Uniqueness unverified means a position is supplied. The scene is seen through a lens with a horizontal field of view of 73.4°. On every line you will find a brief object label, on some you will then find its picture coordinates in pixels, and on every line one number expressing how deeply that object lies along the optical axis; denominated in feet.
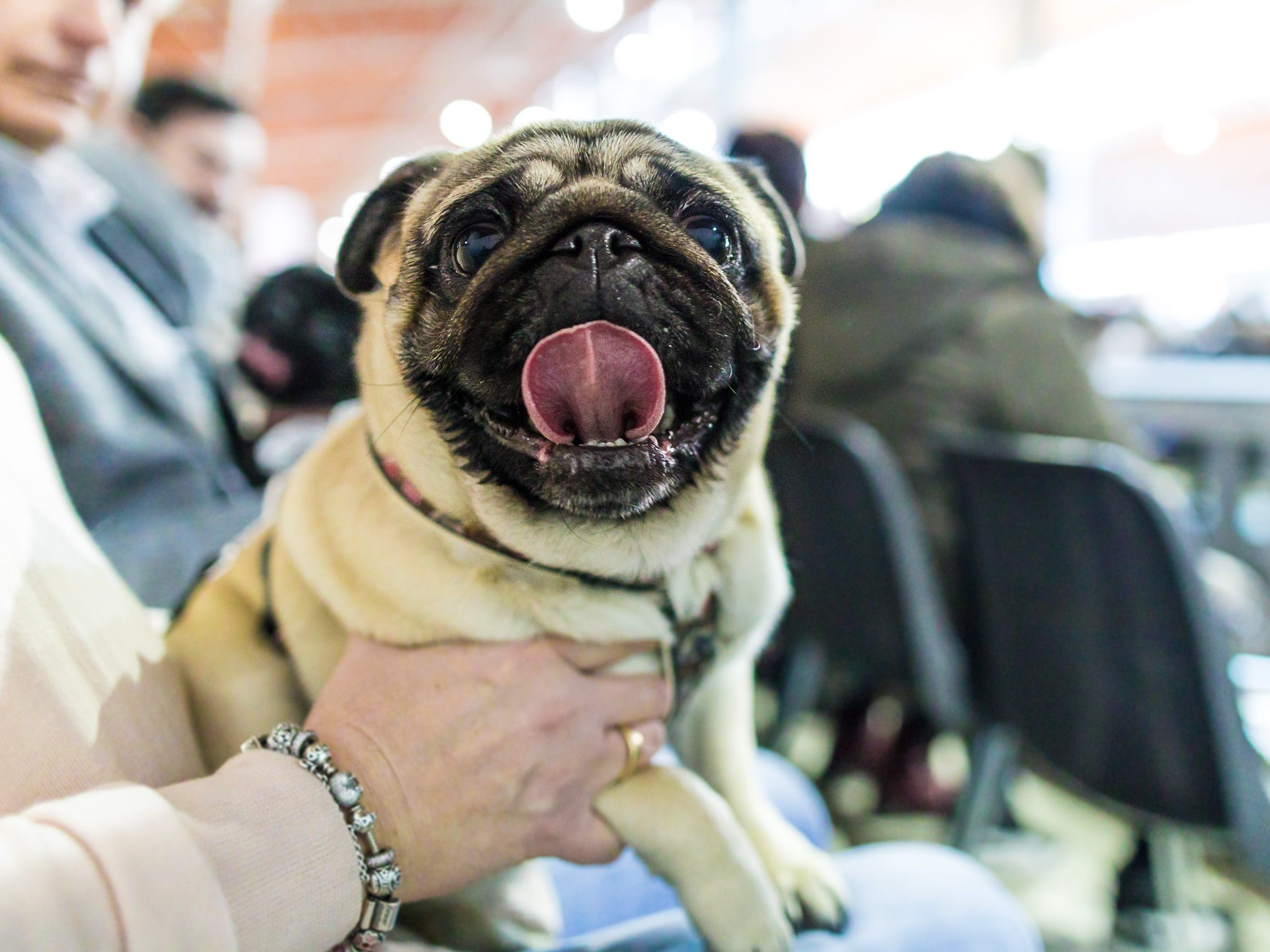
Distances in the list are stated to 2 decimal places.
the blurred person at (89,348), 2.77
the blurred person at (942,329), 5.12
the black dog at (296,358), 4.51
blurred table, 6.97
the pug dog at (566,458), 1.94
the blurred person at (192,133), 8.53
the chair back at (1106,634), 3.38
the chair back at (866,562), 4.50
